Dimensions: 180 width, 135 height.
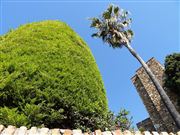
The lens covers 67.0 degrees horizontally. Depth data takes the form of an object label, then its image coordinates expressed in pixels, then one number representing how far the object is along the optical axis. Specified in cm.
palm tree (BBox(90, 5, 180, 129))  966
